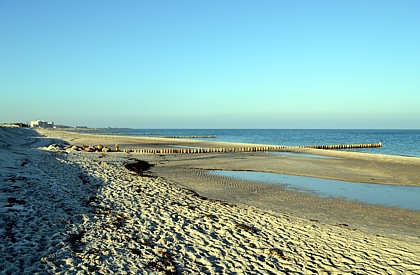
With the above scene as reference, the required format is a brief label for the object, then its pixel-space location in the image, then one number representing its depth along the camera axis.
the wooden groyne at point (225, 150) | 38.91
